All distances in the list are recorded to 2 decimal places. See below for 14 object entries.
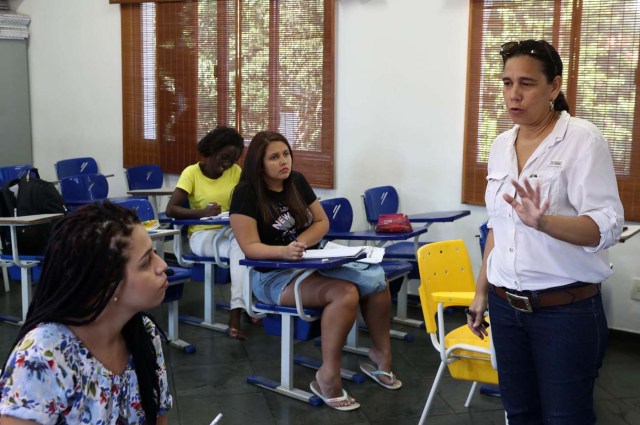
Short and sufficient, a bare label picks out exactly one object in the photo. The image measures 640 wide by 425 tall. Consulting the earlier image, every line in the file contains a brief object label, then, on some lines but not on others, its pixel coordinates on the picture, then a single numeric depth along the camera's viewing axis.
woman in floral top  1.46
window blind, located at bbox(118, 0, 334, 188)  5.80
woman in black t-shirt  3.62
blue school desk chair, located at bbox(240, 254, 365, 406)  3.46
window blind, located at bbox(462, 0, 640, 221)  4.62
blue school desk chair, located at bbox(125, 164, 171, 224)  6.37
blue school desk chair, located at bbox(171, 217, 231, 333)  4.72
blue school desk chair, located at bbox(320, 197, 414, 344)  4.36
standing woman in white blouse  1.92
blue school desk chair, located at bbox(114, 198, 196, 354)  4.24
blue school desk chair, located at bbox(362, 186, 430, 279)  4.95
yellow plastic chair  2.82
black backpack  4.77
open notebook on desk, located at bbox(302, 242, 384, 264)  3.47
